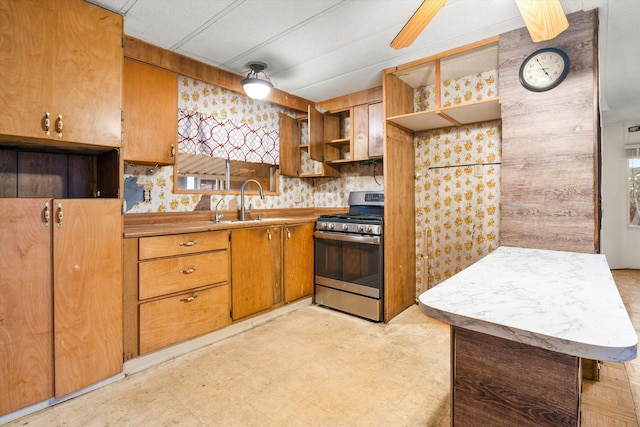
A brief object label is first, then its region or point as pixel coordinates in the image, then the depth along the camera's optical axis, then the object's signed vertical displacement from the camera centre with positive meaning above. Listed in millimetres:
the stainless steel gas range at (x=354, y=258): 3115 -484
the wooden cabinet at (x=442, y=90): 2727 +1302
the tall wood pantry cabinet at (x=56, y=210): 1755 +14
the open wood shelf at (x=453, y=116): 2666 +907
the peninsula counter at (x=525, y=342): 793 -324
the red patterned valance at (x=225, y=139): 3087 +799
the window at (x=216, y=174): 3150 +425
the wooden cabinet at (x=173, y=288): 2234 -587
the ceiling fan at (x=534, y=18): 1434 +931
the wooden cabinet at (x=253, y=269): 2840 -538
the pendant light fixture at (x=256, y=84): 2873 +1172
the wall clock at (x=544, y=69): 2197 +1023
